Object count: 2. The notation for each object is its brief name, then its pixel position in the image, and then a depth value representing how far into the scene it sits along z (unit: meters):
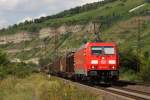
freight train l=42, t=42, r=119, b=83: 40.22
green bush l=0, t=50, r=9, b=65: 65.94
